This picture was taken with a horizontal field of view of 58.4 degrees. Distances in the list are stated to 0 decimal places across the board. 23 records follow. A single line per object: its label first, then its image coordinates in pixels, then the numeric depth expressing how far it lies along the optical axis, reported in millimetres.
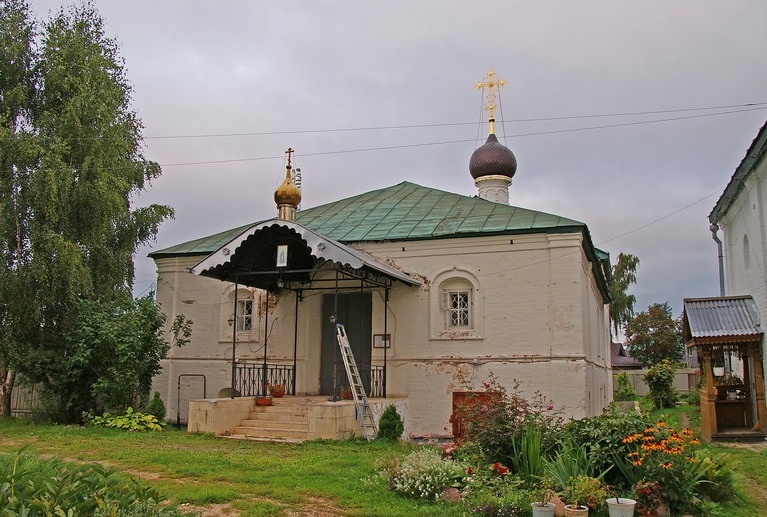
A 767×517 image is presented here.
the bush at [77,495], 4809
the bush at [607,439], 7387
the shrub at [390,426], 12398
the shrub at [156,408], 15164
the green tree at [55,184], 14641
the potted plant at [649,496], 6738
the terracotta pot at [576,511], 6273
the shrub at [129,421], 13422
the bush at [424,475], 7172
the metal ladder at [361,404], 12250
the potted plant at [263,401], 13469
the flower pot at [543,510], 6160
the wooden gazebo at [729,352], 12828
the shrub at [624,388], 26823
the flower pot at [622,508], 6309
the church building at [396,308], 13656
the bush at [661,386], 22531
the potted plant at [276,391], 14266
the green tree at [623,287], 41594
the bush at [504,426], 8141
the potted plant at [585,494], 6641
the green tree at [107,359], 13969
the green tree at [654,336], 44500
